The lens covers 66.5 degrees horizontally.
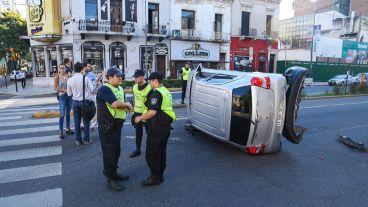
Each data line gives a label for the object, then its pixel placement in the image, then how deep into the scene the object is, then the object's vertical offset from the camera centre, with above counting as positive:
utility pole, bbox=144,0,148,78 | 25.23 +4.72
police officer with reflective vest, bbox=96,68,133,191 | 4.08 -0.81
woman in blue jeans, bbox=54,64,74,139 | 6.88 -0.77
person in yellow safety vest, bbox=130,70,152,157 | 5.30 -0.67
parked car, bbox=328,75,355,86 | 30.10 -1.41
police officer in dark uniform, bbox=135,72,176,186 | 4.10 -0.85
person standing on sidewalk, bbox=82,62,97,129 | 6.47 -0.33
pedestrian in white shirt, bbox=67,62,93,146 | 6.14 -0.63
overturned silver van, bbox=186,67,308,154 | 5.12 -0.79
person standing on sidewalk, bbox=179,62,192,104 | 11.71 -0.40
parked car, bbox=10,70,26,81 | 24.87 -1.45
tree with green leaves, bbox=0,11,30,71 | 36.38 +4.23
